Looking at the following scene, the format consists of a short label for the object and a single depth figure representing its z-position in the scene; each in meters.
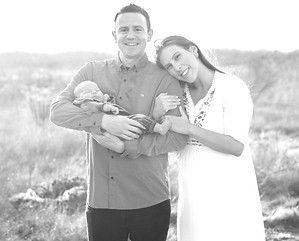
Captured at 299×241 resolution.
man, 3.02
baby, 2.91
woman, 2.98
